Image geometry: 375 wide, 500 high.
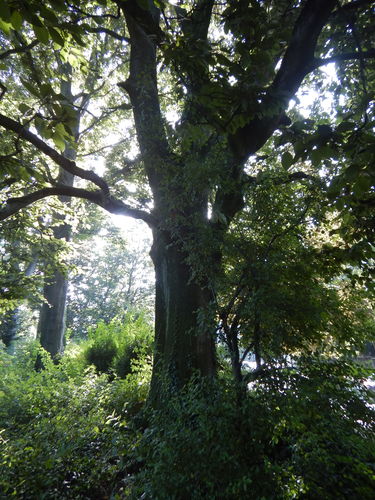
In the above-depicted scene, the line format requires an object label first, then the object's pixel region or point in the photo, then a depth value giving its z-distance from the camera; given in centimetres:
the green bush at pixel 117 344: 756
